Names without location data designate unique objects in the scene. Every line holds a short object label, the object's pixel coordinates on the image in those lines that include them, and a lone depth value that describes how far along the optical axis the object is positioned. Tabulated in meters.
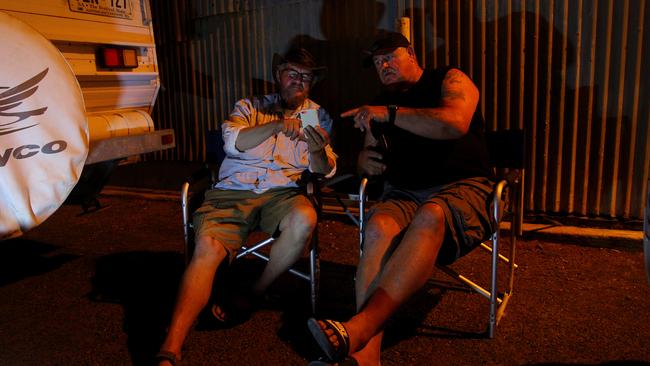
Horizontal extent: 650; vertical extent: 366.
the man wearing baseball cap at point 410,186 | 2.40
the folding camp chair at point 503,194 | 2.77
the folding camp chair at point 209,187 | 3.13
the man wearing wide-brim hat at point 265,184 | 2.86
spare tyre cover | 2.88
